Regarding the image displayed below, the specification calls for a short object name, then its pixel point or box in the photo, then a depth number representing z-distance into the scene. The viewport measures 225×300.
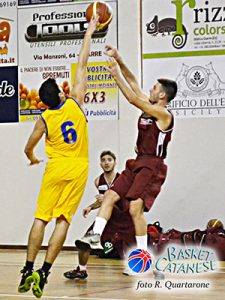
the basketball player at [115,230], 10.12
